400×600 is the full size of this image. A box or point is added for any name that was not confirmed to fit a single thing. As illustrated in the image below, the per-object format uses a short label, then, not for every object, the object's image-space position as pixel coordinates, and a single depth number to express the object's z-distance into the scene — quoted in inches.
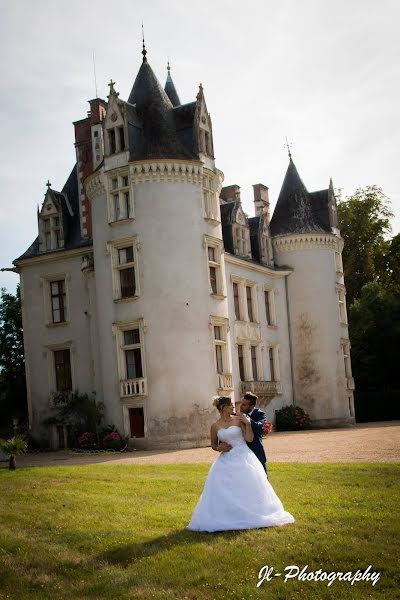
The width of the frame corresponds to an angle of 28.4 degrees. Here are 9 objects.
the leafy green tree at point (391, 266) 2053.4
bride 402.6
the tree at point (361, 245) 2166.0
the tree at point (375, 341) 1892.2
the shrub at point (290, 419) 1483.8
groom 438.6
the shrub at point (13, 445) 799.7
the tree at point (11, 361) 1620.3
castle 1158.3
